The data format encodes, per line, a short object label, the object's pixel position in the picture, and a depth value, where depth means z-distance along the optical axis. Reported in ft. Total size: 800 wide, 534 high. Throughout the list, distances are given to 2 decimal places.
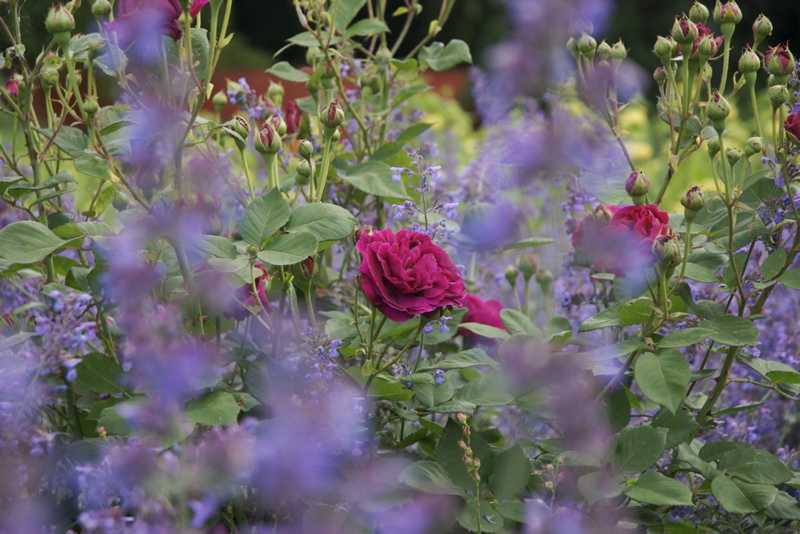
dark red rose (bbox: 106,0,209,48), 11.56
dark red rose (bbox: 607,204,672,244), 11.75
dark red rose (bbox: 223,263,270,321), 11.92
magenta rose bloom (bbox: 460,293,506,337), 12.43
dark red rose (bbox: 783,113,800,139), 11.86
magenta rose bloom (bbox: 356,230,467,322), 11.64
